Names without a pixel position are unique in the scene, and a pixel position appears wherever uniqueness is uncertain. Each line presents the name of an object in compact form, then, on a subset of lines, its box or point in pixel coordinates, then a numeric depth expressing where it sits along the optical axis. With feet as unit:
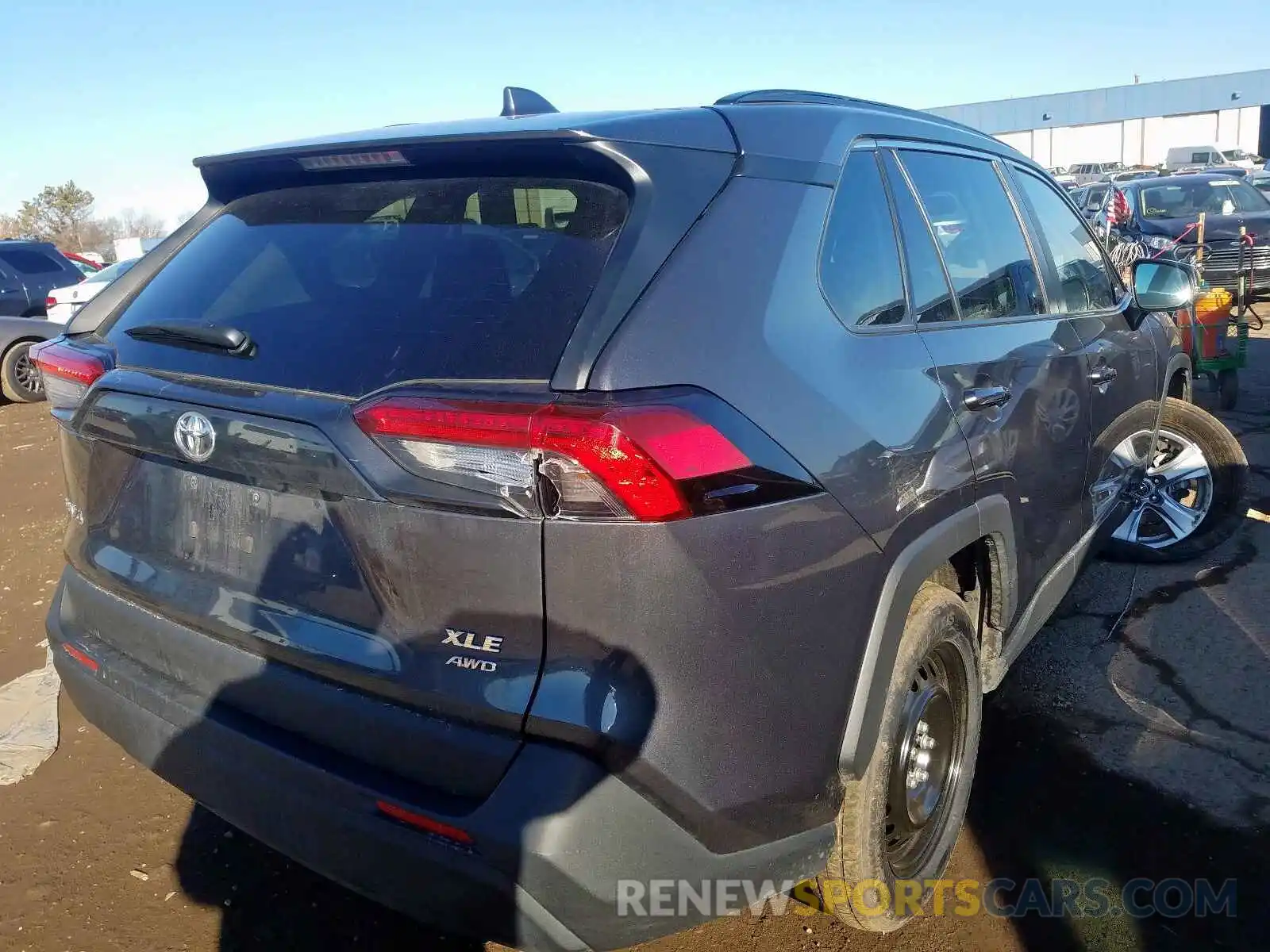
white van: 134.92
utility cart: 21.30
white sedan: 38.78
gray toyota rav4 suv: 5.29
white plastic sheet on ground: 10.71
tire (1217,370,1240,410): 23.93
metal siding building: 197.67
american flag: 47.24
